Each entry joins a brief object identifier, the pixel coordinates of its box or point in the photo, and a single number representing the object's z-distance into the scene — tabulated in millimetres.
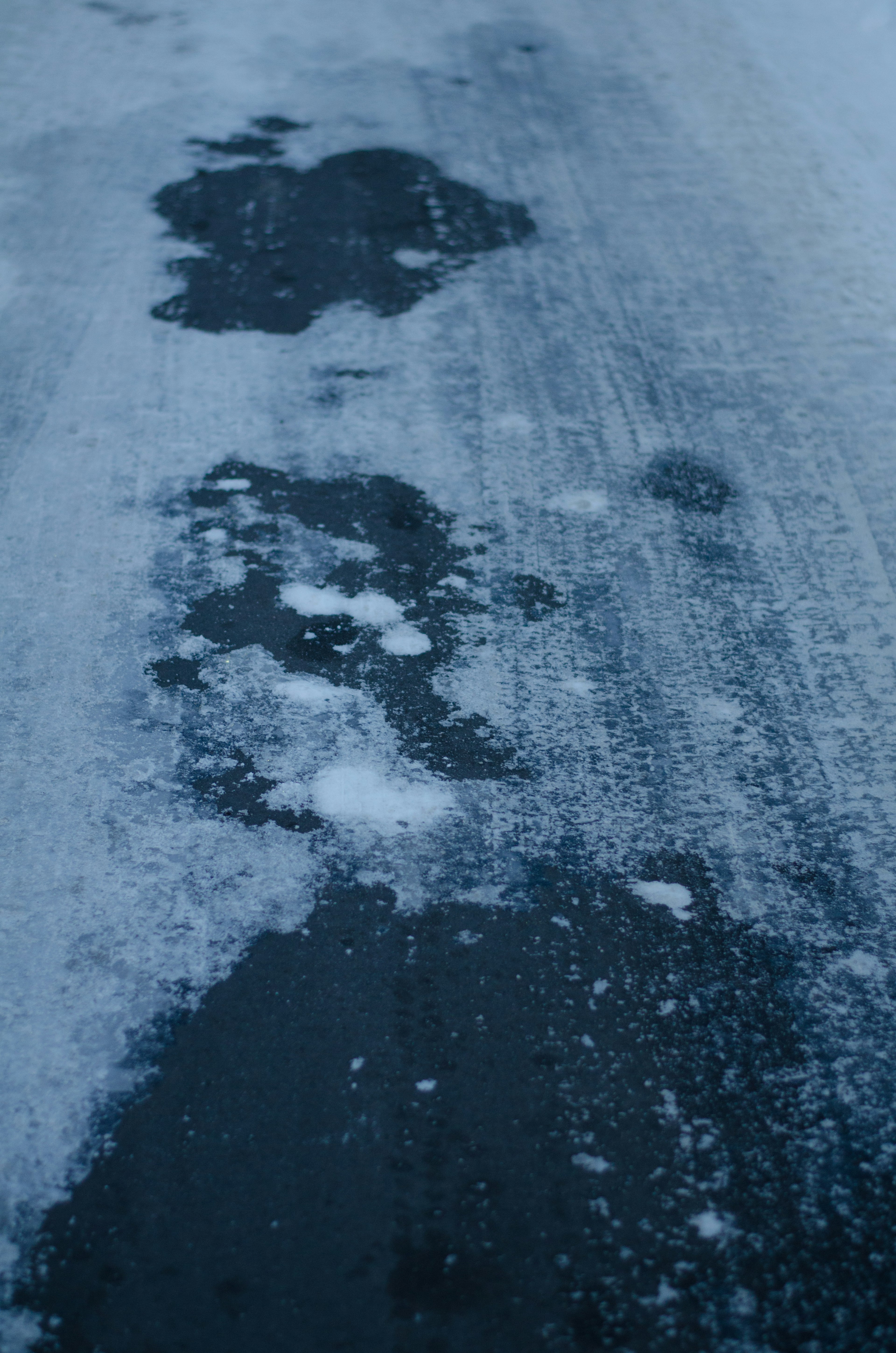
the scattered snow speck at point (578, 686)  1547
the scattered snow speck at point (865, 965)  1262
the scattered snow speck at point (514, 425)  1929
